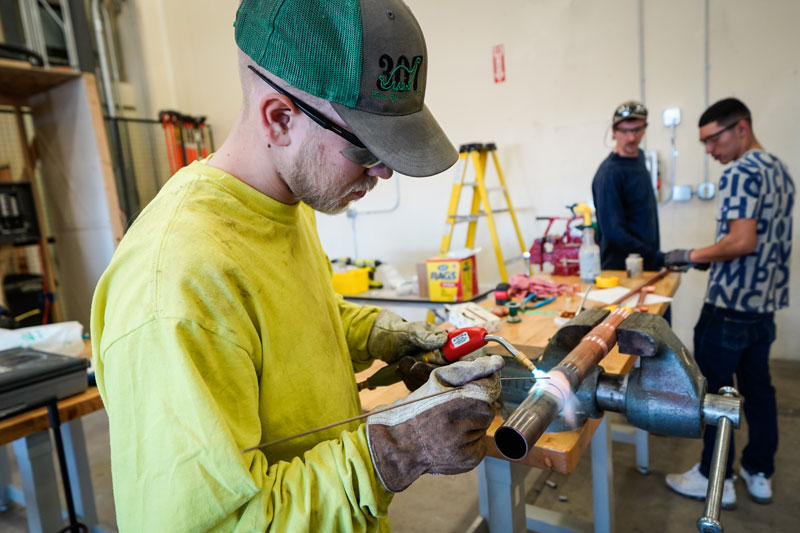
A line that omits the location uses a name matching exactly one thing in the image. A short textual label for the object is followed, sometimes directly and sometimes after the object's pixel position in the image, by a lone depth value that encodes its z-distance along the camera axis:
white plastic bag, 1.65
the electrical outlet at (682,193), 3.36
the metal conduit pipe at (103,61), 4.56
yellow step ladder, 3.66
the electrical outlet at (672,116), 3.31
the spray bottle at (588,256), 2.35
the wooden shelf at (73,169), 3.21
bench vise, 0.61
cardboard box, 2.80
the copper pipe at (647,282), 1.94
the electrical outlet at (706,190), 3.29
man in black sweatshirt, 2.61
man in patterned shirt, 1.92
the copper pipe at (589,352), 0.69
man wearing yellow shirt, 0.56
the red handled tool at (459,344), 1.01
